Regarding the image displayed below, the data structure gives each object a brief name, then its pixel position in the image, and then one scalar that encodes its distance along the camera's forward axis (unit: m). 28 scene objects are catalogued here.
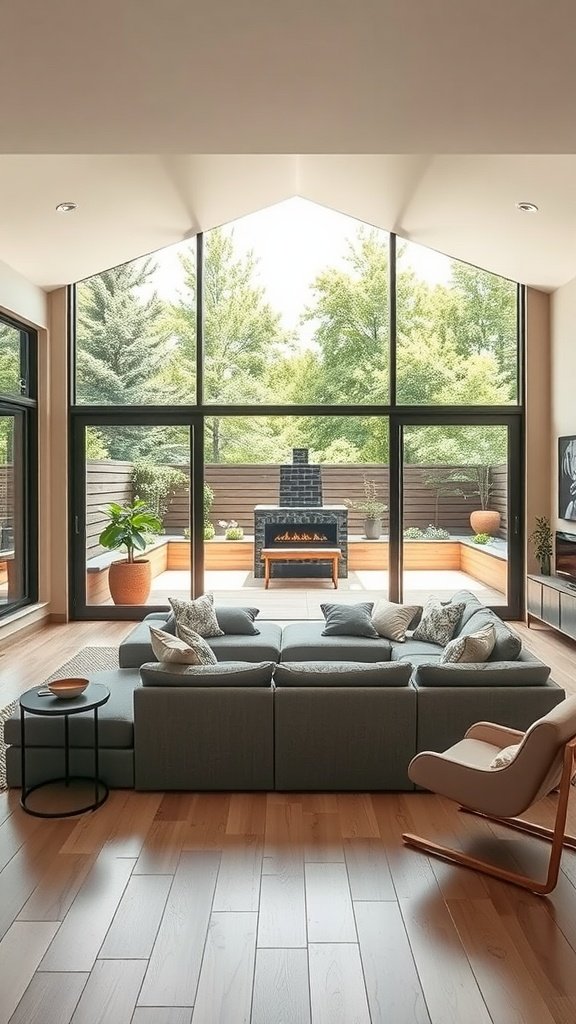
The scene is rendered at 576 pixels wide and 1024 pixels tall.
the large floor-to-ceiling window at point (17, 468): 7.73
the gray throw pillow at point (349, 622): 5.88
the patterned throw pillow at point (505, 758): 3.39
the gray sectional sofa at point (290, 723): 4.09
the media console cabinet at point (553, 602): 7.13
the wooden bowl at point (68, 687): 4.00
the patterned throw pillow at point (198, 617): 5.89
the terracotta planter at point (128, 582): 8.75
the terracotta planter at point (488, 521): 8.77
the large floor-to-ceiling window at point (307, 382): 8.71
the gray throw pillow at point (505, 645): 4.58
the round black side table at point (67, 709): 3.84
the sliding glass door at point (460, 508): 8.77
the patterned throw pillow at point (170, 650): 4.28
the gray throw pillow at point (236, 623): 6.04
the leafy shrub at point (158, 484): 8.77
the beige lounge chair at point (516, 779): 3.12
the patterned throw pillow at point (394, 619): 5.88
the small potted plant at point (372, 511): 9.30
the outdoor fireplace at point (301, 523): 9.78
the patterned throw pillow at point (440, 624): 5.71
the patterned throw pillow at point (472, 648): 4.46
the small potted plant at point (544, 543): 8.41
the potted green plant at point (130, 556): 8.64
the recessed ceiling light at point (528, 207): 6.45
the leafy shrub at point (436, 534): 8.81
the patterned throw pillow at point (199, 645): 4.64
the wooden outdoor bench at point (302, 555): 9.68
